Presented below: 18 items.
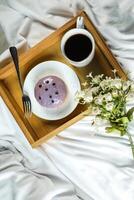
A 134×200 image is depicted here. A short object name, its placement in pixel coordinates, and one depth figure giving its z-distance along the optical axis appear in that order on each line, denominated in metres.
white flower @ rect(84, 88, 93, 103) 0.87
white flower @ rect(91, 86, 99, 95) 0.86
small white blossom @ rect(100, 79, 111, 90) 0.85
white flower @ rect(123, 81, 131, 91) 0.86
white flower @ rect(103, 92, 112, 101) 0.85
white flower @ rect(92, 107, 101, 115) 0.88
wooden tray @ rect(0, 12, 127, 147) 1.04
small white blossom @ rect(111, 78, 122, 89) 0.86
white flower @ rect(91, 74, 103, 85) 0.87
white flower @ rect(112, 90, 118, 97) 0.85
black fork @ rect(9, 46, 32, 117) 1.03
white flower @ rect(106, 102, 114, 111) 0.85
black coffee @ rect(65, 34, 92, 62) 1.03
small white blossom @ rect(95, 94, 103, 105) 0.85
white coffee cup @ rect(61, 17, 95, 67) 1.02
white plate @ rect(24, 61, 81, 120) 1.04
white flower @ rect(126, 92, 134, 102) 0.87
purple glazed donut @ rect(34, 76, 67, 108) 1.04
